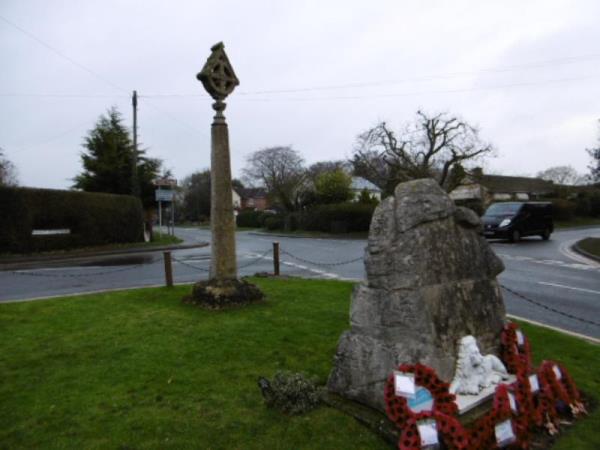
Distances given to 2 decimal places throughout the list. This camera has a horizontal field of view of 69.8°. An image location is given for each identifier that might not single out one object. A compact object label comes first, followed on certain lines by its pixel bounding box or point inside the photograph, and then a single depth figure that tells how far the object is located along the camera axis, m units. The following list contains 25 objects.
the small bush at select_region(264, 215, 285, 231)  42.00
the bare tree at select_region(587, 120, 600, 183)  23.73
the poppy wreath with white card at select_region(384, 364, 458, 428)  3.04
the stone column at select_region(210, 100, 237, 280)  7.57
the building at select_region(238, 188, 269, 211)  91.88
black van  21.38
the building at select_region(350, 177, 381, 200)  63.08
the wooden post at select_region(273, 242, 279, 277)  11.27
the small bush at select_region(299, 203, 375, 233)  32.31
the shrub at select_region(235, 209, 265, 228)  53.73
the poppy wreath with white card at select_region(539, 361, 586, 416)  3.54
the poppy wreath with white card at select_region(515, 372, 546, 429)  3.25
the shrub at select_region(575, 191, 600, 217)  45.19
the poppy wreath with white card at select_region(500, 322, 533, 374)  3.74
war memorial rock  3.37
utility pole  25.66
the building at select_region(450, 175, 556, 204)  51.85
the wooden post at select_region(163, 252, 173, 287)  9.33
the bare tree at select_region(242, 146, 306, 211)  57.02
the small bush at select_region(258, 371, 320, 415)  3.58
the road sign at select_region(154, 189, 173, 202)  28.09
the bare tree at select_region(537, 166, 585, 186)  80.44
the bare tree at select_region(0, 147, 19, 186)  50.78
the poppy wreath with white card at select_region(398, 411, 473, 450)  2.85
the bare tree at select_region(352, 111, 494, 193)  34.69
